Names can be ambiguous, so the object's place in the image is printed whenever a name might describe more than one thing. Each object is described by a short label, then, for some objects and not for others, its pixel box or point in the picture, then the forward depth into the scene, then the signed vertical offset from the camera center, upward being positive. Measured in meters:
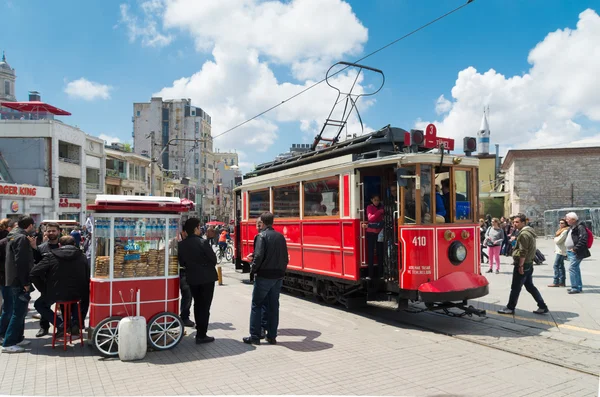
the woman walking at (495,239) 14.31 -0.71
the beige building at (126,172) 47.09 +5.27
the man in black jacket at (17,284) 6.38 -0.82
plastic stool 6.41 -1.31
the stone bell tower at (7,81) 91.00 +27.77
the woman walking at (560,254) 11.13 -0.91
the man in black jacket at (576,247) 10.30 -0.69
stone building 34.31 +2.64
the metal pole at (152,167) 23.27 +2.95
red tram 7.73 -0.08
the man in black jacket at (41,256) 6.49 -0.51
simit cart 6.32 -0.65
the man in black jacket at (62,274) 6.38 -0.70
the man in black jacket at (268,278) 6.88 -0.86
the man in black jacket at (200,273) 6.78 -0.76
